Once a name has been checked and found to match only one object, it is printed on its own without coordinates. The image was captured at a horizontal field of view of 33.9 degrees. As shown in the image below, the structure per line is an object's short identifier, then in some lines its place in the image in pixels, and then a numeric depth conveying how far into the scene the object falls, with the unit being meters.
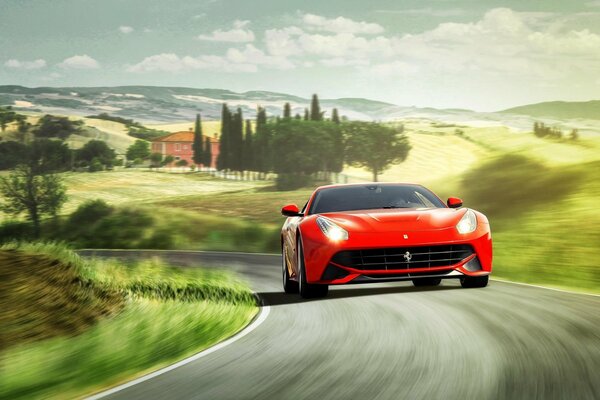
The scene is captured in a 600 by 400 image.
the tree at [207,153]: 127.69
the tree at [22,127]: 132.12
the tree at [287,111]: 123.44
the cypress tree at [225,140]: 113.88
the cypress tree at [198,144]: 129.12
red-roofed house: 133.88
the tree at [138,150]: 150.02
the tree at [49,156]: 119.25
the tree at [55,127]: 133.75
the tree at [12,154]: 122.06
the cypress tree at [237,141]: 113.19
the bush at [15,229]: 85.32
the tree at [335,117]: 123.81
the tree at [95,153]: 132.68
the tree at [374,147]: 120.56
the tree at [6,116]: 135.88
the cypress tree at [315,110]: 123.31
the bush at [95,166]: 131.05
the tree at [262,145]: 113.44
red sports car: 12.12
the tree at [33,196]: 105.12
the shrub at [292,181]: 107.12
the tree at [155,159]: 148.25
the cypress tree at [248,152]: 113.38
